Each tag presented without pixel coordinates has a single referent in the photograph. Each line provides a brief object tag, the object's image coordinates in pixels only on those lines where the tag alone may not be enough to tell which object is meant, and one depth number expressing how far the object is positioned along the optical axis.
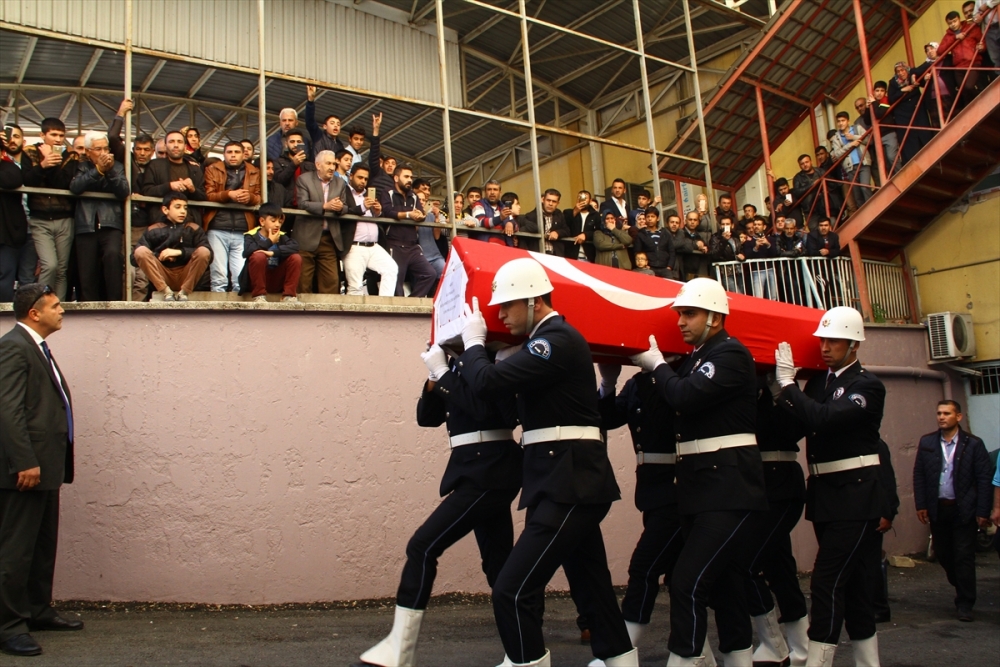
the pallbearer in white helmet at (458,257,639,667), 4.14
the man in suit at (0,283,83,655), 5.22
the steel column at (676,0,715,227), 12.11
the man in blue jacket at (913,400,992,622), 7.94
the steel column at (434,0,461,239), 9.25
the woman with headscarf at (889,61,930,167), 11.70
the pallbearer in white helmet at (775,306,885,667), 5.06
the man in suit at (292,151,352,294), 8.40
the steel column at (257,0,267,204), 8.33
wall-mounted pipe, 11.00
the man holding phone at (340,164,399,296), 8.76
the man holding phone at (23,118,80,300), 7.34
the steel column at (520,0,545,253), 10.04
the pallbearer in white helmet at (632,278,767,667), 4.46
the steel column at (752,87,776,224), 13.48
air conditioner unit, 11.62
